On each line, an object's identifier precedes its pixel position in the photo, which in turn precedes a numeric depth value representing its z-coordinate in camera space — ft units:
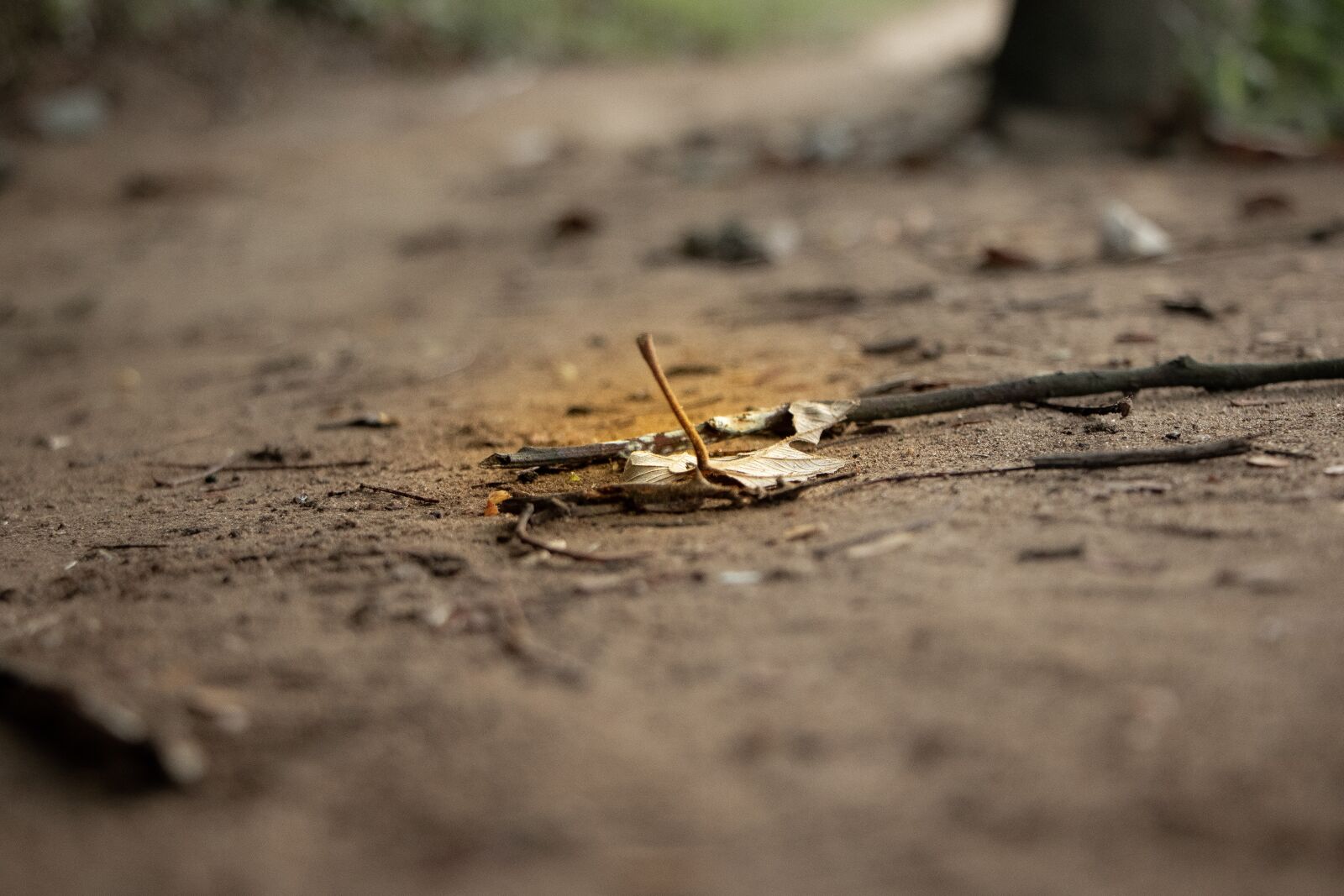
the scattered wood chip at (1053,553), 5.22
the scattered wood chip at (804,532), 5.75
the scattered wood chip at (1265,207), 13.64
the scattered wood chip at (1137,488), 5.89
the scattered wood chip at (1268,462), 6.05
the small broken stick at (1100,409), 7.20
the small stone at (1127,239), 12.30
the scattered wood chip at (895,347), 9.61
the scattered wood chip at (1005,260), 12.42
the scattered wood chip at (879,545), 5.47
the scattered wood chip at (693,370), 9.59
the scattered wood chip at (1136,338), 9.11
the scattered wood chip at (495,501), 6.66
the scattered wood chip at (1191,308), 9.65
